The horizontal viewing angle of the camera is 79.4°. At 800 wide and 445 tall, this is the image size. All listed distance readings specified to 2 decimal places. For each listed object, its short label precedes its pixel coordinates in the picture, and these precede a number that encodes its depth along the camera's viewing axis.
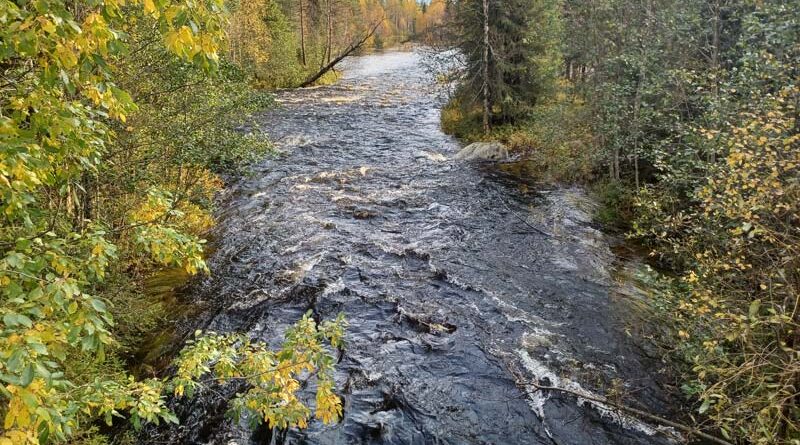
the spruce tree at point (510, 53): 22.16
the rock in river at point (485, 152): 20.52
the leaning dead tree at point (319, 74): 39.39
